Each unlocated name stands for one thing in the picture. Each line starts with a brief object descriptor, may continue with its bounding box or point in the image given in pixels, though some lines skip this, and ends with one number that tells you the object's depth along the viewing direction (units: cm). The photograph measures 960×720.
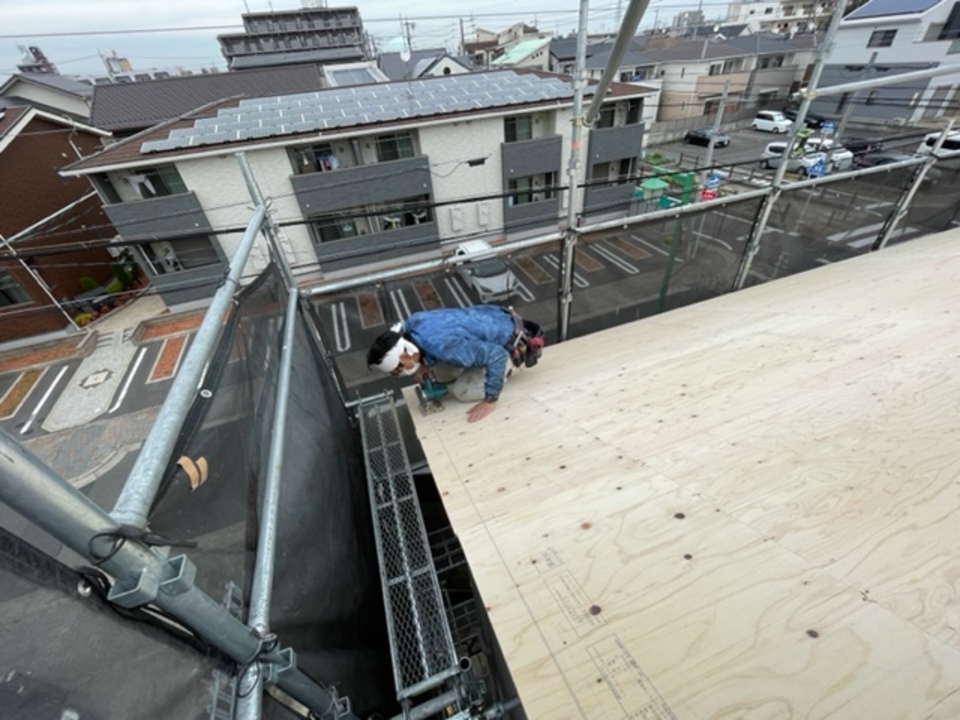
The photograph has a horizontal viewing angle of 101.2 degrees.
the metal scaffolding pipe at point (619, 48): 246
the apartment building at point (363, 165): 1014
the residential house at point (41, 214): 1066
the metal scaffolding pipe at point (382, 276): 314
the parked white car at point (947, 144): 1373
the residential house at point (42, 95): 1756
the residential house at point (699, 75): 2586
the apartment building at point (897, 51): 2030
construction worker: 285
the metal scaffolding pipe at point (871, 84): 374
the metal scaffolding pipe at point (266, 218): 261
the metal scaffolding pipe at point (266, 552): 103
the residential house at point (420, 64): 2425
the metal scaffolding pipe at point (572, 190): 328
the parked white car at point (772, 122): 2500
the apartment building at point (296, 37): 3806
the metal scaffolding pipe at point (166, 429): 77
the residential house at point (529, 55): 2864
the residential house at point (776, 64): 2720
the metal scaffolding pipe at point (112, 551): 59
